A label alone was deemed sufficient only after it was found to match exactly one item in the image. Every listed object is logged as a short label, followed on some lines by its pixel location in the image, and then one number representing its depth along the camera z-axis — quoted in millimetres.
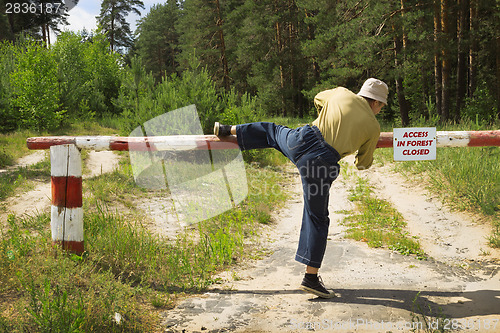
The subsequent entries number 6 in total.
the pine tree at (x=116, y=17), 50812
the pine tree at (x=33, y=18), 30984
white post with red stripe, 3994
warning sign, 4098
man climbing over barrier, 3566
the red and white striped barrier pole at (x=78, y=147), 4000
